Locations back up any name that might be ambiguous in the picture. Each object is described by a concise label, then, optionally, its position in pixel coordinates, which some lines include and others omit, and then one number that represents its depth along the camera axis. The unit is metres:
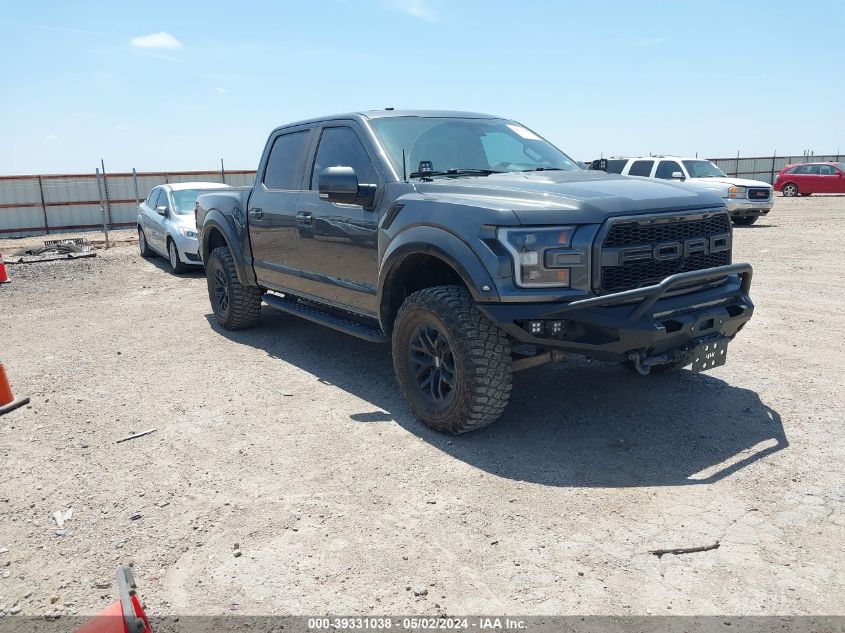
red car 27.08
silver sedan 11.77
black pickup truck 3.71
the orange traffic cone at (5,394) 4.13
